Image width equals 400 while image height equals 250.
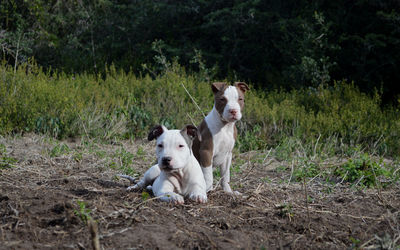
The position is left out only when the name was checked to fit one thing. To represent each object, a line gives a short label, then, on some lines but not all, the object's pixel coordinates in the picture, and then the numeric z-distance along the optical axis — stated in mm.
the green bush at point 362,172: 5574
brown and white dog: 4680
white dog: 4057
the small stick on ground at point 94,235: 2482
